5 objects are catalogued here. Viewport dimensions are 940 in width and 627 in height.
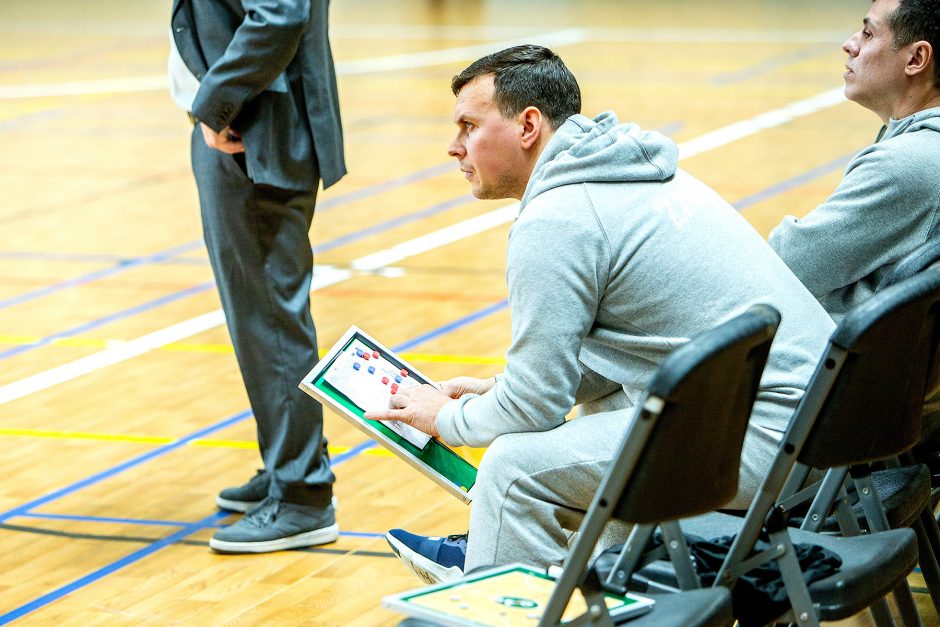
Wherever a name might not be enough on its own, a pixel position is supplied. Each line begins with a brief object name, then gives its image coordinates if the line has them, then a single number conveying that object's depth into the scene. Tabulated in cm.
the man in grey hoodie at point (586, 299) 496
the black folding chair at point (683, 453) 382
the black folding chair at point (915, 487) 507
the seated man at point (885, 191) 594
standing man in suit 704
